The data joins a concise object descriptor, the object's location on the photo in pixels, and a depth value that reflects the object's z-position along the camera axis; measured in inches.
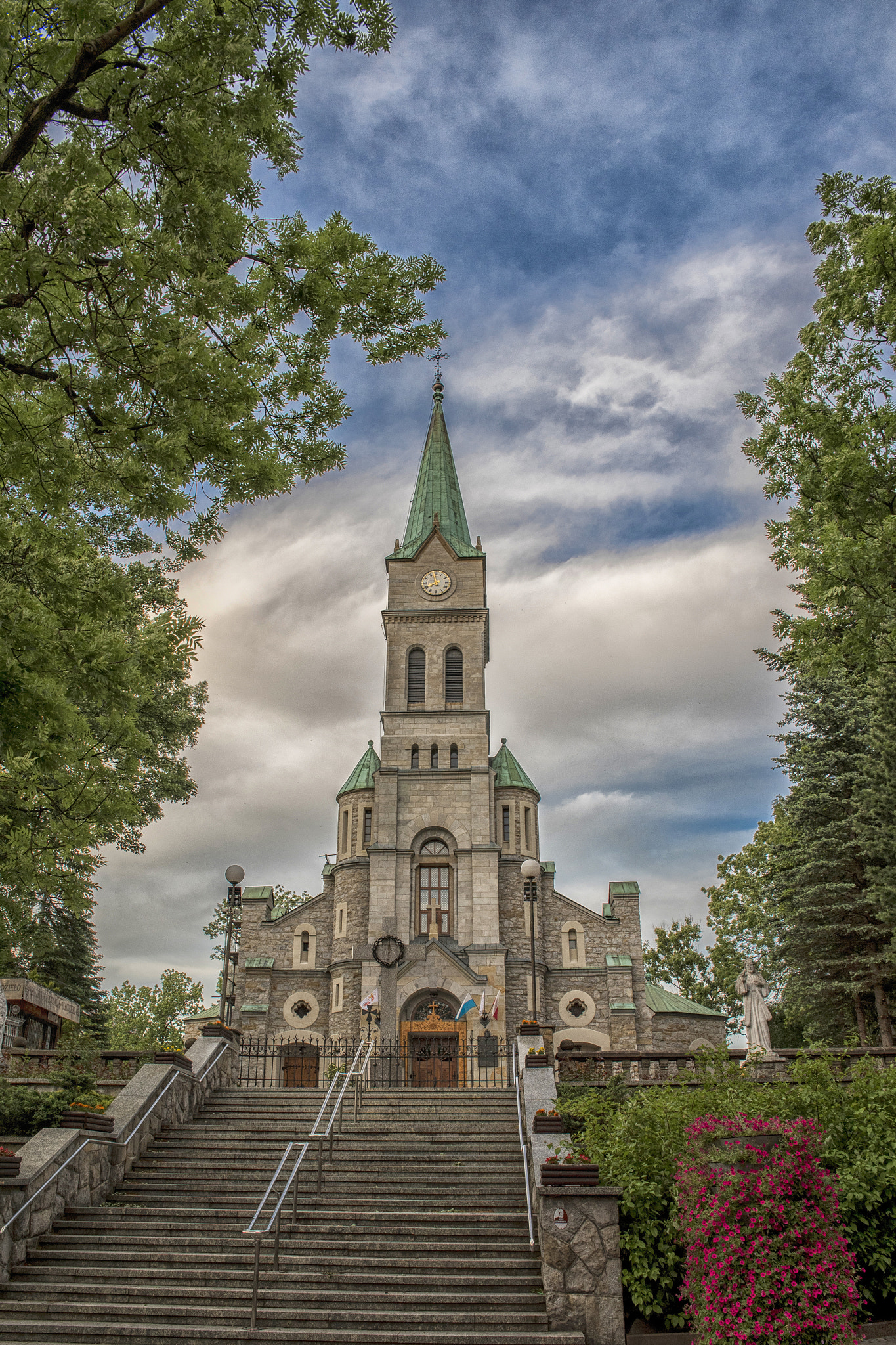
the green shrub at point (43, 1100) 486.3
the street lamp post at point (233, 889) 690.2
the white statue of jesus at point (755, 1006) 735.7
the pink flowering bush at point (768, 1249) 262.4
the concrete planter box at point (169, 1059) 542.9
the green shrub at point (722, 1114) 344.8
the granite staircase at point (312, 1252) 340.5
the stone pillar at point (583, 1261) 342.0
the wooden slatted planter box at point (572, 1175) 362.3
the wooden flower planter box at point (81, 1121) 447.8
